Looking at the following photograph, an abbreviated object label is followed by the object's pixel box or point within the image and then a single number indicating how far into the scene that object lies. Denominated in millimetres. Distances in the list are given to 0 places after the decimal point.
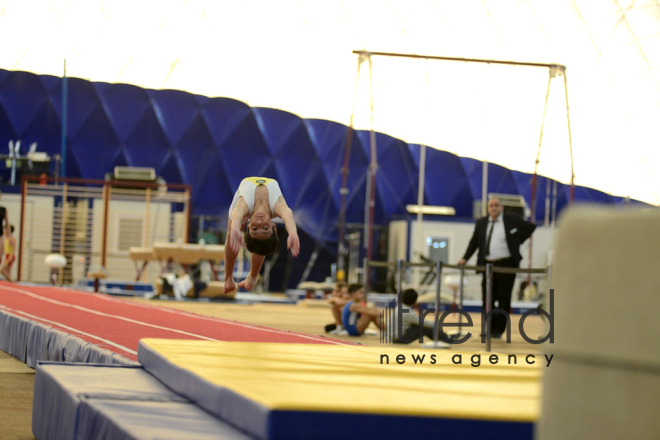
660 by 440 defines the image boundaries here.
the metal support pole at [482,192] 35937
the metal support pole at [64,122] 41266
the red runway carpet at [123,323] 9344
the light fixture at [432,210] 38531
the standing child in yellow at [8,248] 23492
